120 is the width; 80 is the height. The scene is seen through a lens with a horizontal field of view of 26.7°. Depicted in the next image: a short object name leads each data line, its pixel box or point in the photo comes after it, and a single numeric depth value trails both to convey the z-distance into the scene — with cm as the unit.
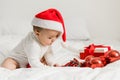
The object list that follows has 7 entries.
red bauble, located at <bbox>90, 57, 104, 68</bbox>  131
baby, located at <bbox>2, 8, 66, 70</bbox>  139
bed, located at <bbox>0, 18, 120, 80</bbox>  104
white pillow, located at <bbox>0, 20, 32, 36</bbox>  240
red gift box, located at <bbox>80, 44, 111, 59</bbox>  167
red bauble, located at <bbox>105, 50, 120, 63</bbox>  137
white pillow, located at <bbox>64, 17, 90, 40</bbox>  240
